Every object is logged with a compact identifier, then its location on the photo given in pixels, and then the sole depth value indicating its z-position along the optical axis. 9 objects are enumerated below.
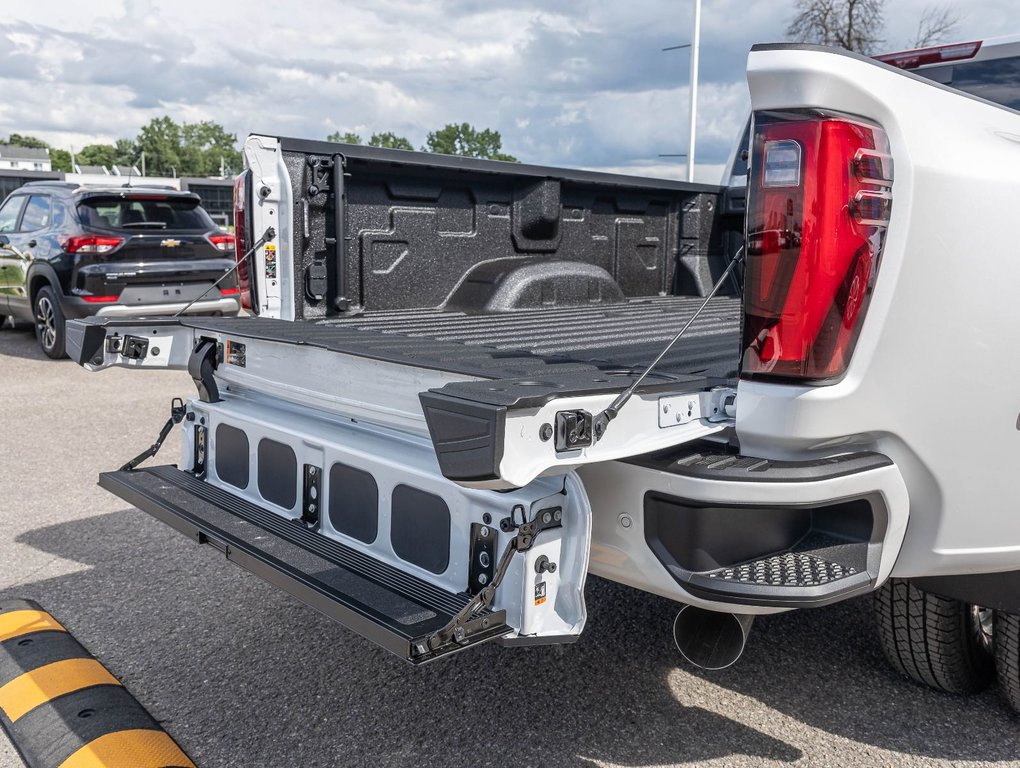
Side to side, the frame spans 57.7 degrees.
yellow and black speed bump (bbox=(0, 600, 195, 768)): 2.43
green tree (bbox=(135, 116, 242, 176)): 115.25
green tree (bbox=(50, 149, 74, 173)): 109.88
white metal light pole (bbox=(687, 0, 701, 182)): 14.41
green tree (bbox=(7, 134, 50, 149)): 129.65
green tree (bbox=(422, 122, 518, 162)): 89.50
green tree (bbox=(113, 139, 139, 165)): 117.50
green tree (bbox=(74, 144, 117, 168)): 123.12
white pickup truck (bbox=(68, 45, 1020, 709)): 1.84
